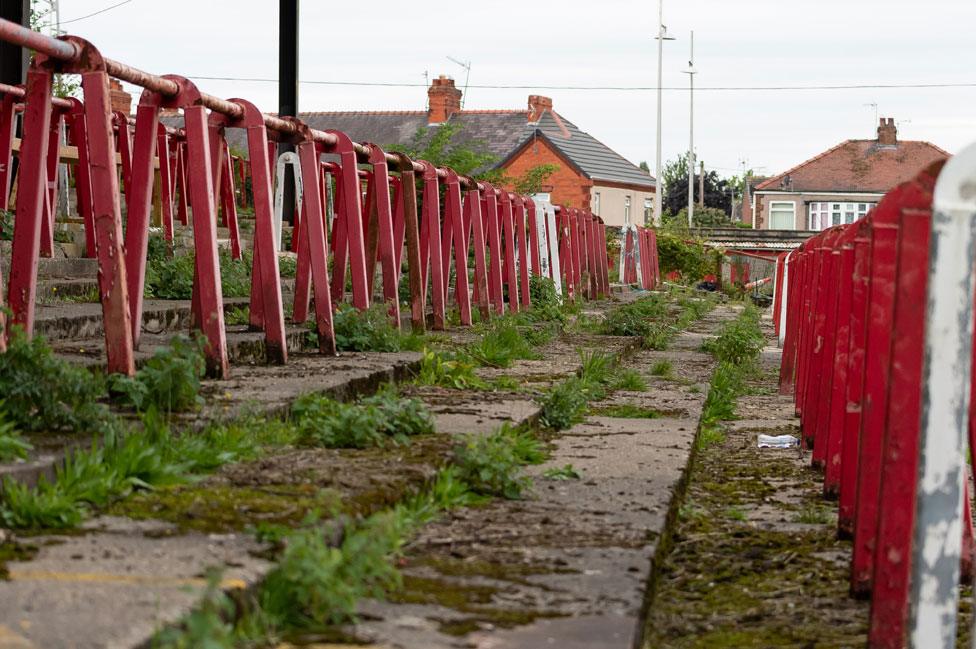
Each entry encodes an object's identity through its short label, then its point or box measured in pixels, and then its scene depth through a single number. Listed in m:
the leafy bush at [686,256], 38.22
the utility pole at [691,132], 64.38
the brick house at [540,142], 59.25
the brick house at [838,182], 79.12
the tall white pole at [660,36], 57.03
